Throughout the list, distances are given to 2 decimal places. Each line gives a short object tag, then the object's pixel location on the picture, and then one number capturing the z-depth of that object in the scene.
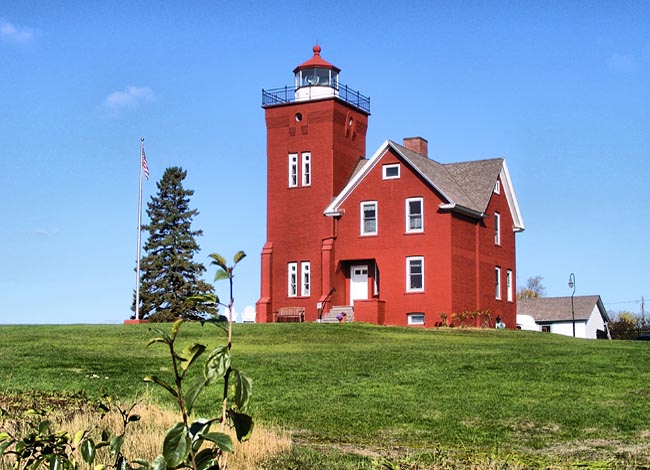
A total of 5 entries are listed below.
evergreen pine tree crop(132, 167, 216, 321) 60.22
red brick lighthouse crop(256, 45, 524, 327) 41.28
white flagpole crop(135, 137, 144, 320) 42.46
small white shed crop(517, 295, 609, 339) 76.94
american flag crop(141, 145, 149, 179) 43.53
